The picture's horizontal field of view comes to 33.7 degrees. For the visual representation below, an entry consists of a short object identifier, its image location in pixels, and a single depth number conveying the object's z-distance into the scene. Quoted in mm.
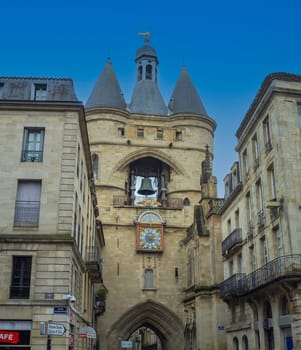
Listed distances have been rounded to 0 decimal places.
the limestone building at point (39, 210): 16297
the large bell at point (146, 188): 37438
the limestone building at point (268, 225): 17422
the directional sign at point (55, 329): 13031
